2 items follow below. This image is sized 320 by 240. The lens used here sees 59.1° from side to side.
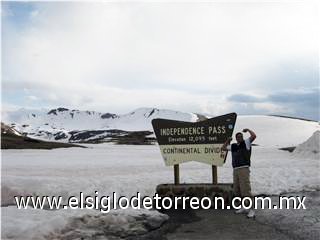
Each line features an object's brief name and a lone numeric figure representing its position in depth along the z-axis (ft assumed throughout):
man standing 23.10
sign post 26.74
